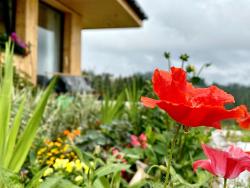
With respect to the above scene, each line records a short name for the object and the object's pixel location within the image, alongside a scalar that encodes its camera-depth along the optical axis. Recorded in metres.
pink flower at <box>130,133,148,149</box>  1.68
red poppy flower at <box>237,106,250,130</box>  0.45
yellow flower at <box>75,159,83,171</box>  1.13
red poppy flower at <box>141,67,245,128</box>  0.43
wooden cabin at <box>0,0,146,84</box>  4.33
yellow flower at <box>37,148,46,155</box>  1.58
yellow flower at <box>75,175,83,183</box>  1.03
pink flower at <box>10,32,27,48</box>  4.05
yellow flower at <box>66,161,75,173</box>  1.16
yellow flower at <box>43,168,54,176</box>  1.10
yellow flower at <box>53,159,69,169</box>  1.16
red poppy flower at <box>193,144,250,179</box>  0.47
